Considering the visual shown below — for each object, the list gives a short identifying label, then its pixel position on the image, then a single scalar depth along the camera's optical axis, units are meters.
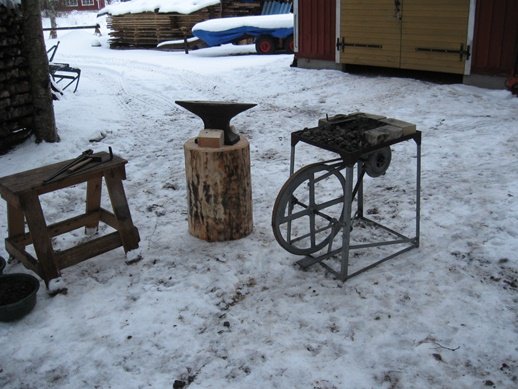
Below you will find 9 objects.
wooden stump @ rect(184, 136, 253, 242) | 4.66
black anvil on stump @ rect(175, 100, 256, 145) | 4.61
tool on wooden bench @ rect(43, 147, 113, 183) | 4.18
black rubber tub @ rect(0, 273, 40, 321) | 3.75
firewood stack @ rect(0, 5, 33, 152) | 7.34
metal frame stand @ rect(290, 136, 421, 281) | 4.03
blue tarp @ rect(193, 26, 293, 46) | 17.41
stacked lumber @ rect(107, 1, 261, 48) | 22.06
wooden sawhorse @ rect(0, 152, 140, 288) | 4.03
